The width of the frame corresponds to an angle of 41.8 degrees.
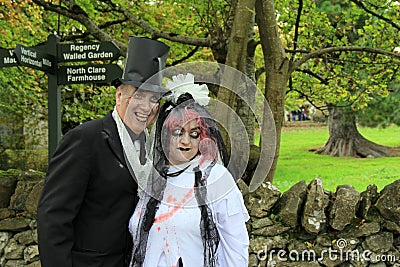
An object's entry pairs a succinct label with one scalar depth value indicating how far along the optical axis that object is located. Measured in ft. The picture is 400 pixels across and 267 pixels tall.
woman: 7.11
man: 7.20
